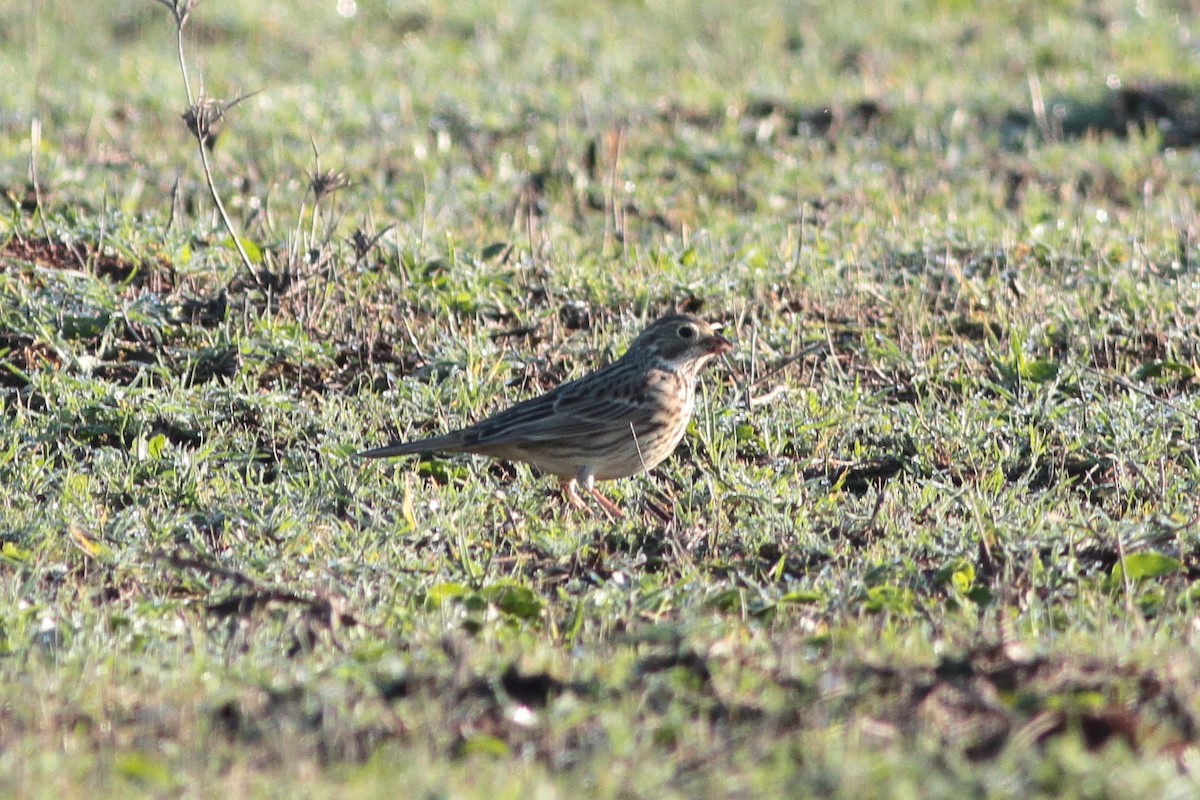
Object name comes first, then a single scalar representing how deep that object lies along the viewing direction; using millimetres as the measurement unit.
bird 13375
